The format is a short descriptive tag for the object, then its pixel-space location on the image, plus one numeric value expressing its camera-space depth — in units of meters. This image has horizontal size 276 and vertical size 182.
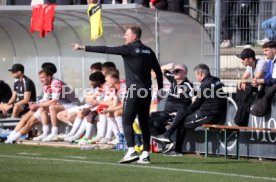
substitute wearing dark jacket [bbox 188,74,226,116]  15.77
